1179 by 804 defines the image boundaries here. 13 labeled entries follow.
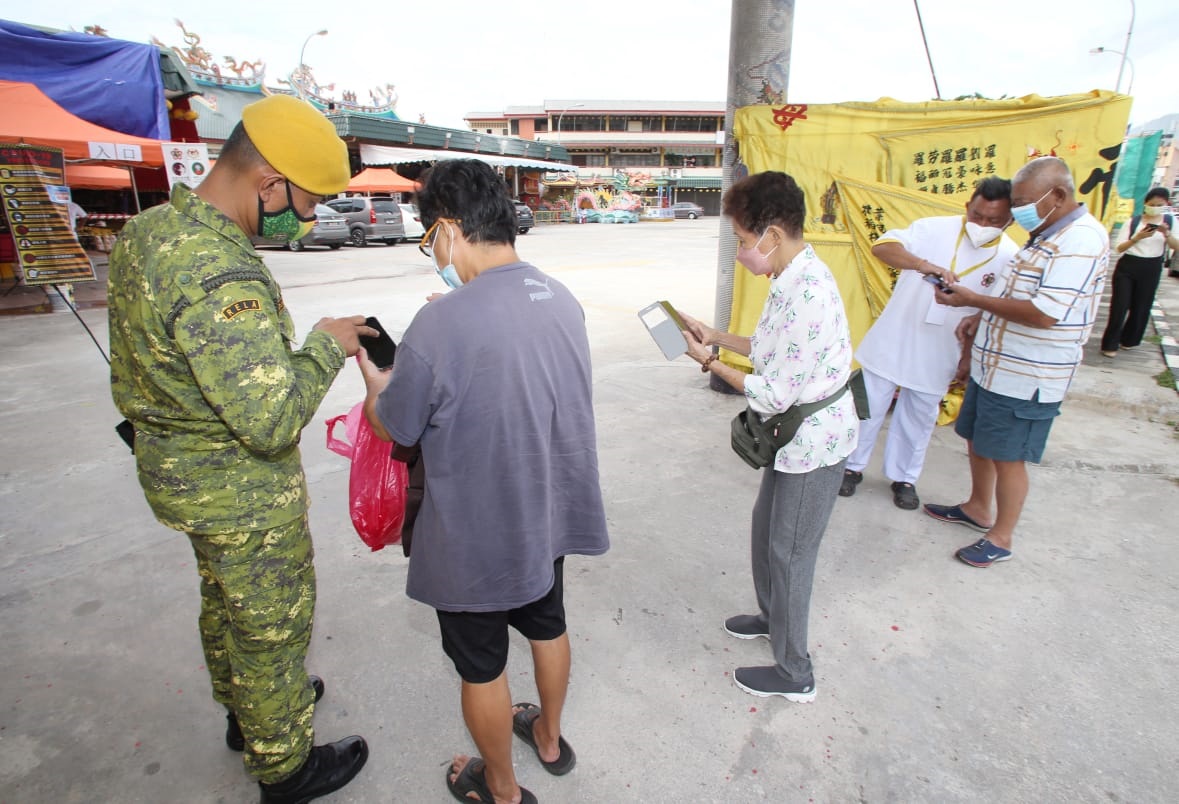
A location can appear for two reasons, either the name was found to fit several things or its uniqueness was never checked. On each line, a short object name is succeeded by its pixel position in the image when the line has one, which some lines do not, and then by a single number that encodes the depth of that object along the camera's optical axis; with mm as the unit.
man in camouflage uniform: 1270
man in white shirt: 3070
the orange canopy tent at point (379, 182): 23225
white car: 19219
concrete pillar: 4492
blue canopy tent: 5016
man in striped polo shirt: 2525
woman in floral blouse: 1787
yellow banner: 4066
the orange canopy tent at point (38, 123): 5883
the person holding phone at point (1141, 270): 6297
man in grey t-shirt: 1296
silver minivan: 17969
